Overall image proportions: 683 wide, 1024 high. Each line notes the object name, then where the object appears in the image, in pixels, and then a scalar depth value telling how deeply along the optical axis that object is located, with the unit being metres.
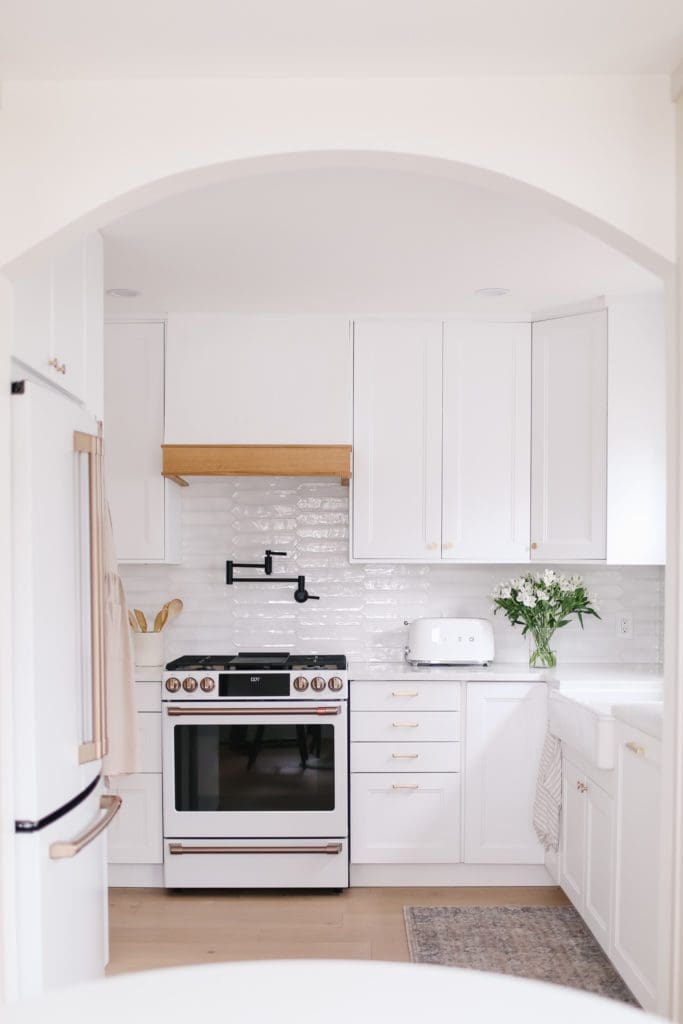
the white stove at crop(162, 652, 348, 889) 4.05
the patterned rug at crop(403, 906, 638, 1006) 3.22
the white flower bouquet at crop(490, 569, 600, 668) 4.32
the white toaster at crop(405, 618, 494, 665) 4.30
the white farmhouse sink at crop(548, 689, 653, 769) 3.12
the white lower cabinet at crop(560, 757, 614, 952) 3.15
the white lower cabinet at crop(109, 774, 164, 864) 4.08
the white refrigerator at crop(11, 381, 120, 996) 2.23
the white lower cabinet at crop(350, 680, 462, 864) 4.12
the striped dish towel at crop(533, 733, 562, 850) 3.86
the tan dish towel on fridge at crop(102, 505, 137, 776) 2.85
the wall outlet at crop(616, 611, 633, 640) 4.56
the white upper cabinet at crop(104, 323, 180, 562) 4.26
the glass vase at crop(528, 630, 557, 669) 4.38
